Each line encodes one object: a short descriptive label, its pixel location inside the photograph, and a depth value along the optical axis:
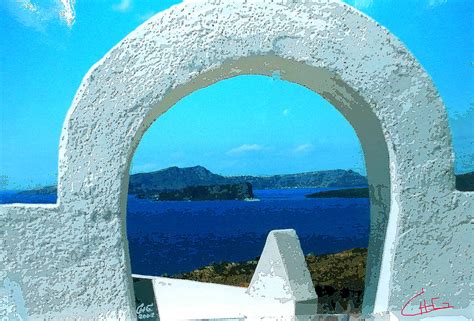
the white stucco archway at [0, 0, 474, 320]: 3.91
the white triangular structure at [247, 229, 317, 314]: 6.52
